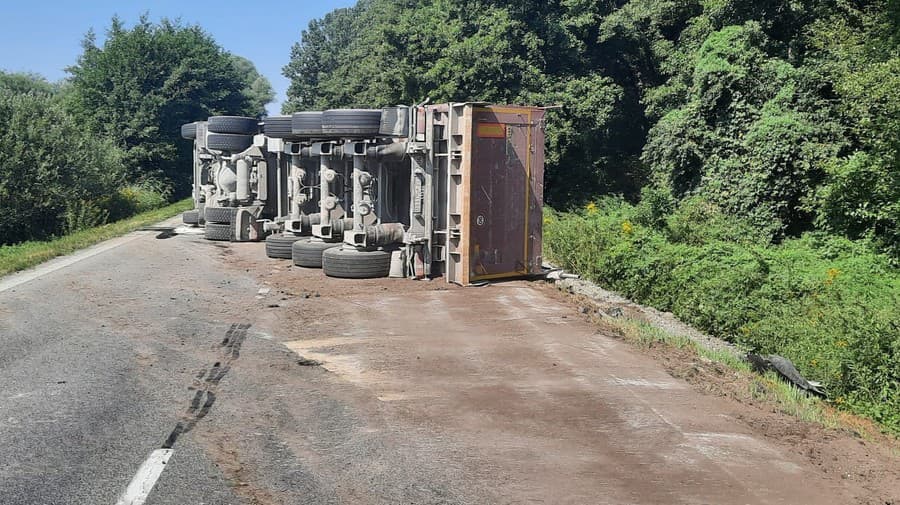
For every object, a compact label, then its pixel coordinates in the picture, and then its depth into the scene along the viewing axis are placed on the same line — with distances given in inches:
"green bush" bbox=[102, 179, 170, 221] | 1222.3
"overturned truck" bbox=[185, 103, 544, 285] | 486.0
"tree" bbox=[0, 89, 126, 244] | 951.6
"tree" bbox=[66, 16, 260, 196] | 1670.8
